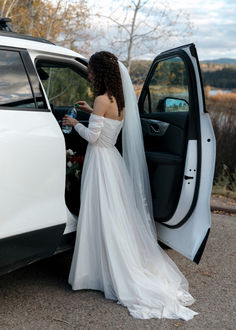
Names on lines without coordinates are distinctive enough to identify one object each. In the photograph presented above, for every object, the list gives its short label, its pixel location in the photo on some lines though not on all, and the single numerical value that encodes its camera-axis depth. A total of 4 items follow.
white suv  2.74
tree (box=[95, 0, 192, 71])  9.69
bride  3.30
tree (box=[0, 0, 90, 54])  9.30
